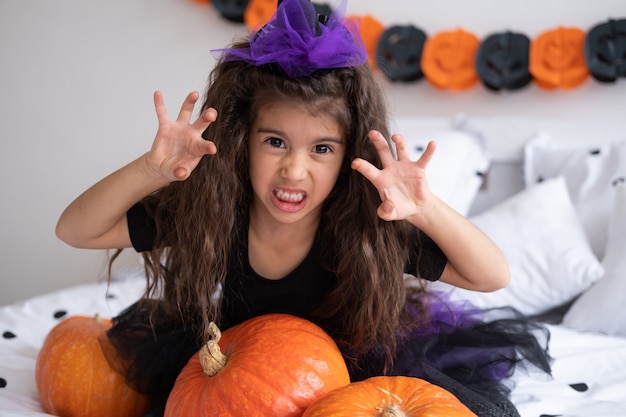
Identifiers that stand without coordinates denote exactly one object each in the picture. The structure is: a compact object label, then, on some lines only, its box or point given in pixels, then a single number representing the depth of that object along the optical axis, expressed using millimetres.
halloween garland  1937
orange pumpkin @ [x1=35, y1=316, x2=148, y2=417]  1130
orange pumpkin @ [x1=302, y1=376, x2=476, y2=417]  805
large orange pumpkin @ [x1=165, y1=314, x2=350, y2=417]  885
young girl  1032
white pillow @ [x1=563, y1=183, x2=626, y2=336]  1512
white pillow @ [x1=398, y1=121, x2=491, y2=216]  1880
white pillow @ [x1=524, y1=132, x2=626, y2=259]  1797
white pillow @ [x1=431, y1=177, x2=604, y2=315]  1623
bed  1254
